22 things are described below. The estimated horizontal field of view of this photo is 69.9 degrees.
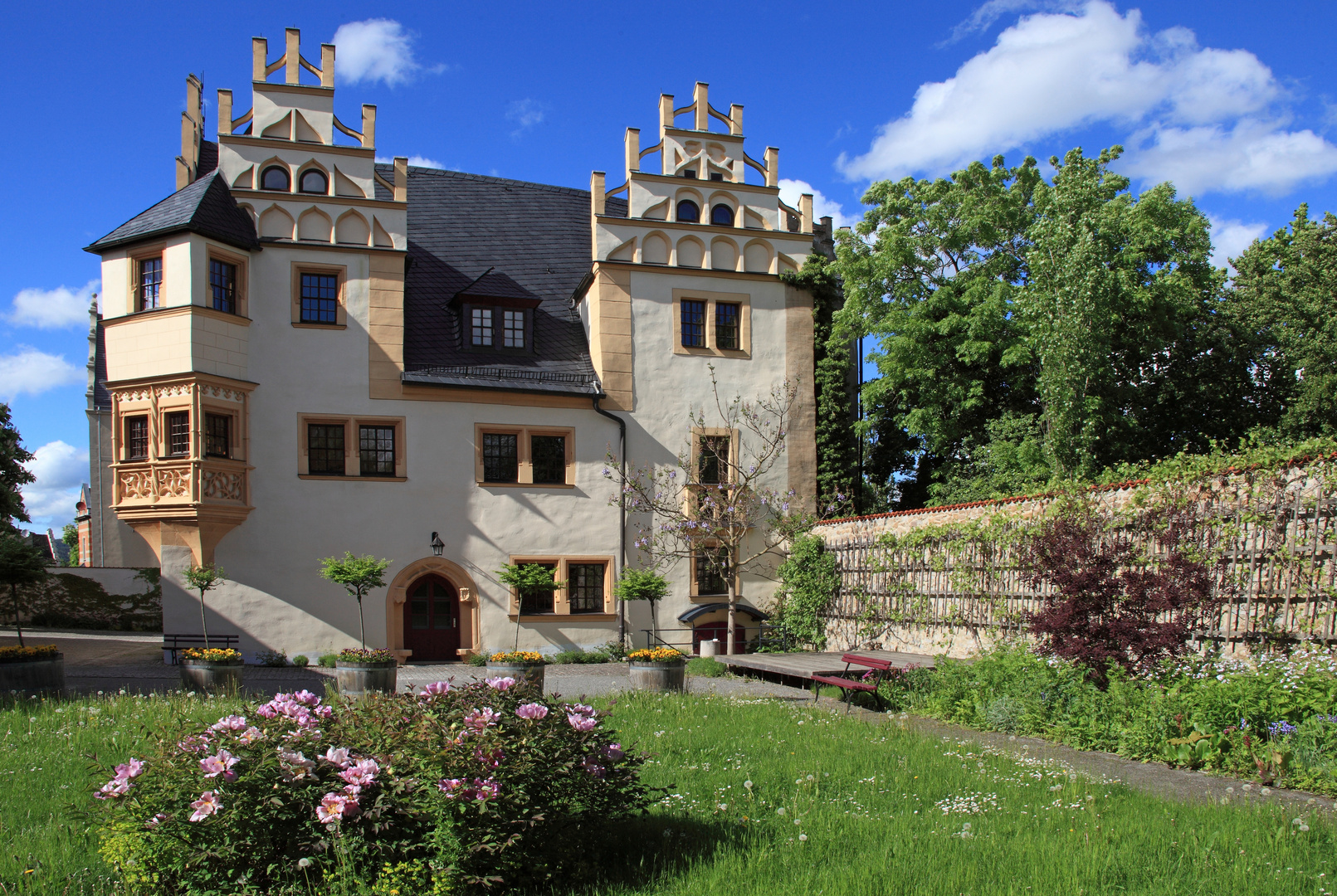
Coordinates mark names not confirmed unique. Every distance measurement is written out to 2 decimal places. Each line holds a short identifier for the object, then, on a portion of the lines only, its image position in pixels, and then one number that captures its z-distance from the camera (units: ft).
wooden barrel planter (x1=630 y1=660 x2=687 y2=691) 46.21
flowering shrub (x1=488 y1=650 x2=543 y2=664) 44.86
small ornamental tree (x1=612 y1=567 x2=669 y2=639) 64.34
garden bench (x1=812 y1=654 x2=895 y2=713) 41.70
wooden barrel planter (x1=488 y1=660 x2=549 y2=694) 43.91
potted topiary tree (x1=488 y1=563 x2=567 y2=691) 63.98
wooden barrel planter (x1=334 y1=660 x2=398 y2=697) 46.21
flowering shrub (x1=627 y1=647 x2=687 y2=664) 46.39
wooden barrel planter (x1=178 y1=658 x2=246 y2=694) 45.93
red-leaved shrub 34.53
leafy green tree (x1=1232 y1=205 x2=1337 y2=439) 83.97
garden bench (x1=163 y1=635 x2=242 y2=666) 61.16
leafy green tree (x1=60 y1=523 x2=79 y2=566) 250.57
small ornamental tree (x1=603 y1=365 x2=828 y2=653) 71.51
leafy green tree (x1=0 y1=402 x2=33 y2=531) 107.45
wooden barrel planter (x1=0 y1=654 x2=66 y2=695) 40.88
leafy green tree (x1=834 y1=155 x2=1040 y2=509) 76.69
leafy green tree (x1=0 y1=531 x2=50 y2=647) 57.72
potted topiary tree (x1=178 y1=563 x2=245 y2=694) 45.98
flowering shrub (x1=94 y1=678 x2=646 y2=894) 16.02
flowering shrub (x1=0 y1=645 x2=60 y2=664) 41.24
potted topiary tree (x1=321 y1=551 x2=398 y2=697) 46.21
